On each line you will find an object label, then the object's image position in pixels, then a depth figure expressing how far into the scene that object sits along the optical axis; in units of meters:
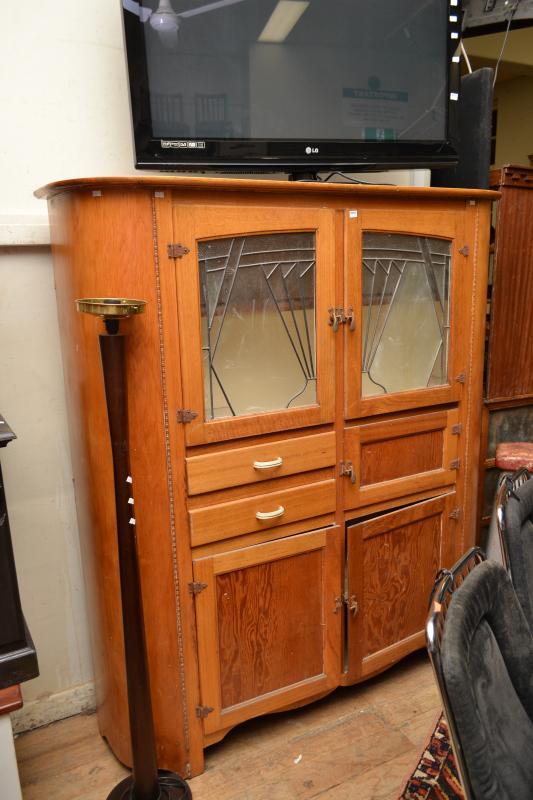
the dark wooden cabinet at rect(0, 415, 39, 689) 1.14
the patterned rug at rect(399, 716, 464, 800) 1.58
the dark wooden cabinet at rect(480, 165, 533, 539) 2.14
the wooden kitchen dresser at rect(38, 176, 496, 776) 1.50
